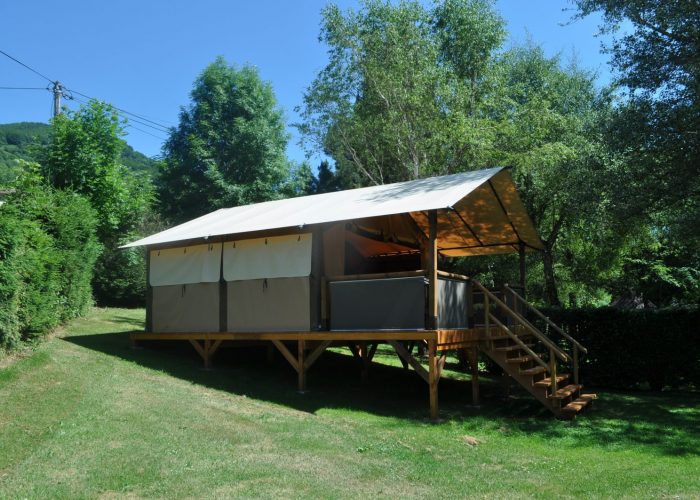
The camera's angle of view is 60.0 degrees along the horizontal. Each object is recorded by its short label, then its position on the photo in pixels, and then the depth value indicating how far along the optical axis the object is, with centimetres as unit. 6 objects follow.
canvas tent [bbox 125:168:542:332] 1102
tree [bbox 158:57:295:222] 2845
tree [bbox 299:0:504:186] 2086
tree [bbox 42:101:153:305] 1881
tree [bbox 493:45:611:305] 1509
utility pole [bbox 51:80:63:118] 2177
